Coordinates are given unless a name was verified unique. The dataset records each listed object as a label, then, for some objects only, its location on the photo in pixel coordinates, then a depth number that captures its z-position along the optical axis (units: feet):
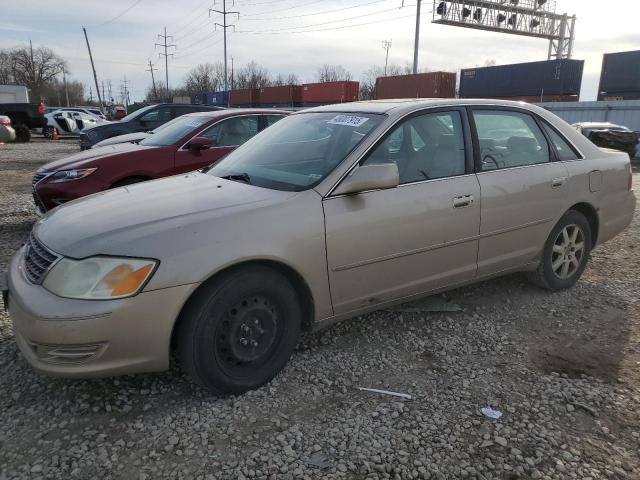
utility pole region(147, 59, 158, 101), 297.18
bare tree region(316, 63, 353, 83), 280.29
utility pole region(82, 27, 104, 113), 167.22
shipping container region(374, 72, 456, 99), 92.38
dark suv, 32.63
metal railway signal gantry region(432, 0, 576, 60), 109.81
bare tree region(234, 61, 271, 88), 283.40
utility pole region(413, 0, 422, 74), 94.63
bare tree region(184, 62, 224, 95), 302.25
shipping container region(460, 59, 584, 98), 99.50
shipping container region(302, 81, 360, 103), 110.34
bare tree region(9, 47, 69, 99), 269.85
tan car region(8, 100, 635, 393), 8.05
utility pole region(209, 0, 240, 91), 167.02
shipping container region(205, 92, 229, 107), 168.82
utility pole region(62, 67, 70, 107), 274.75
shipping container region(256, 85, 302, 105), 129.29
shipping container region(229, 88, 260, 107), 146.00
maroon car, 17.98
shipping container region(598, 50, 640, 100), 92.89
